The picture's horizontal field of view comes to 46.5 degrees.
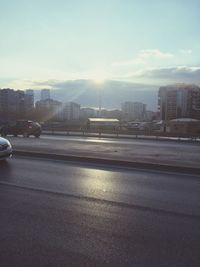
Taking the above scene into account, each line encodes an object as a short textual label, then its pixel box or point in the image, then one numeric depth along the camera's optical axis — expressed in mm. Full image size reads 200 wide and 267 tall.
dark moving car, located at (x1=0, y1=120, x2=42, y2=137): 20966
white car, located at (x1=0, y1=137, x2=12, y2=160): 7435
